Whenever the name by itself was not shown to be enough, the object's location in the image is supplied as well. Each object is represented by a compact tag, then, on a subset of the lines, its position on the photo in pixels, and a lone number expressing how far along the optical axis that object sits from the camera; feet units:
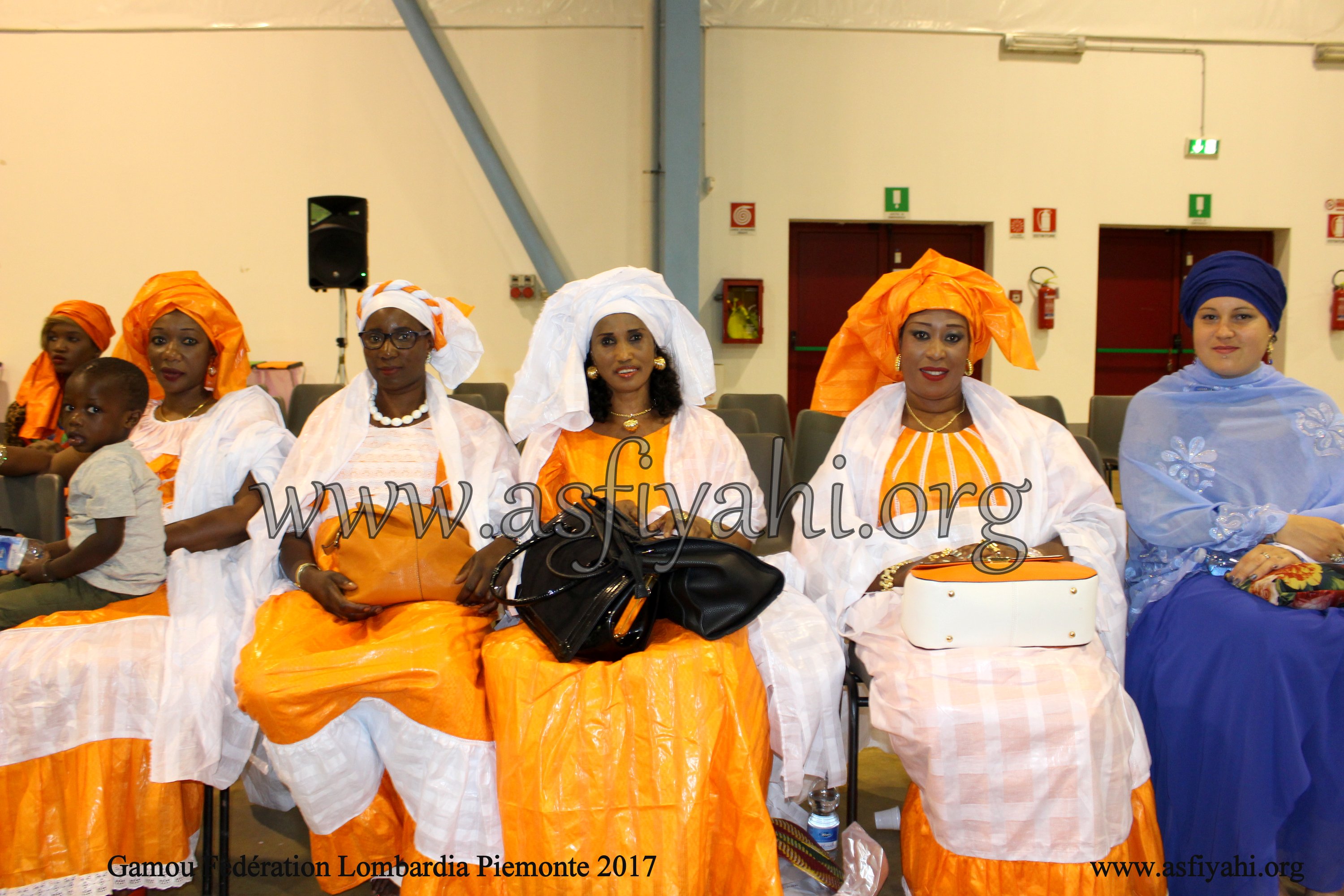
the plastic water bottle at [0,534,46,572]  7.64
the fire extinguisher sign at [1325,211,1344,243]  24.77
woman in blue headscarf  6.31
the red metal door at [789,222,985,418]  25.13
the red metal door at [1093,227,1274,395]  25.50
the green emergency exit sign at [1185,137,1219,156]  24.18
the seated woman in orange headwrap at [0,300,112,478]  12.28
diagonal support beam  22.33
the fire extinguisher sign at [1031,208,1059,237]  24.30
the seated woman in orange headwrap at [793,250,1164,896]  5.98
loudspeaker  19.92
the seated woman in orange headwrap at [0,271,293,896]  6.73
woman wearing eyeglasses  6.38
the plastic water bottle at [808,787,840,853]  6.87
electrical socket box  24.06
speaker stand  20.31
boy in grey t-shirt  7.27
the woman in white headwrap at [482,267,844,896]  5.95
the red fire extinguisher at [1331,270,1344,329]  24.67
